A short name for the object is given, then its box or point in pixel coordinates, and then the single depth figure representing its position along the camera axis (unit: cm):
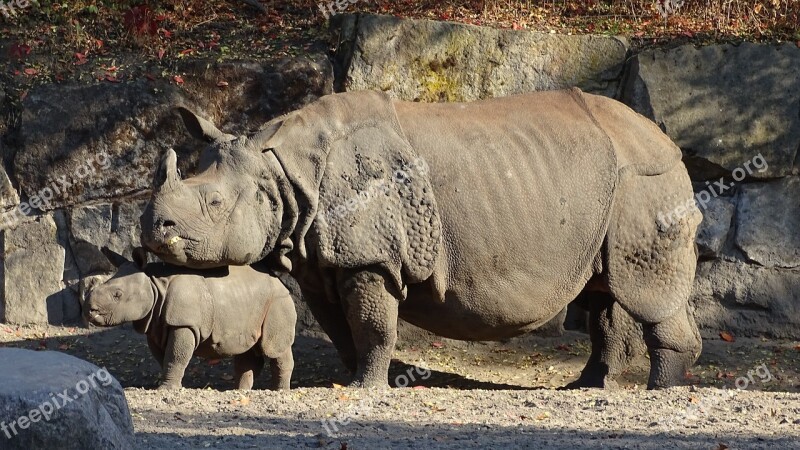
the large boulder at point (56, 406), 492
